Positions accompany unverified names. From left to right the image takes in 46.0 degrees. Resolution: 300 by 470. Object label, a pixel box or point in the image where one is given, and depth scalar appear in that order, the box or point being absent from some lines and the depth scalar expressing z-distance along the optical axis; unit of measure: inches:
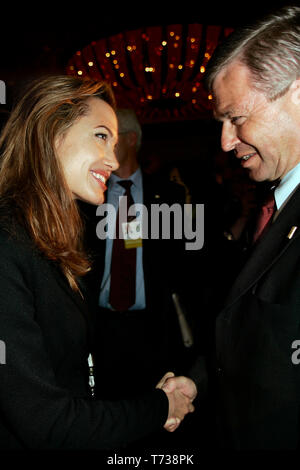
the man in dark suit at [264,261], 40.7
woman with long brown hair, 38.0
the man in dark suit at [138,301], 116.0
